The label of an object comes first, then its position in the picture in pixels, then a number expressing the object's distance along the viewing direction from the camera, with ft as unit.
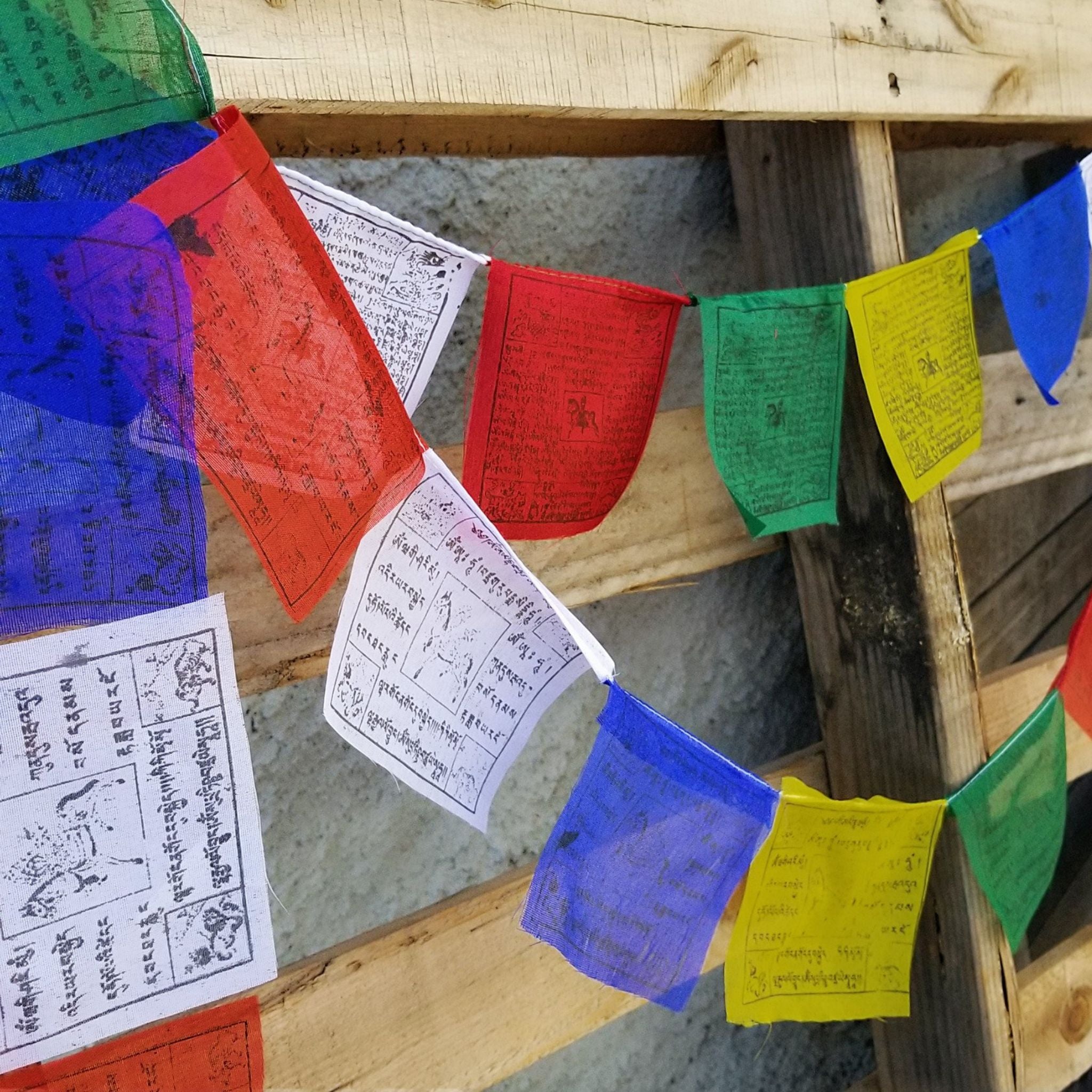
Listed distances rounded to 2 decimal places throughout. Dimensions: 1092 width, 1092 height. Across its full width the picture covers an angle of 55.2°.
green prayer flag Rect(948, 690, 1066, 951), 3.09
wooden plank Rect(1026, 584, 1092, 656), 5.39
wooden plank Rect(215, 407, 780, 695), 2.18
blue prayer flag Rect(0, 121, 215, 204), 1.50
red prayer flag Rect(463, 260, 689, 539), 2.29
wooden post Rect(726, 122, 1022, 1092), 3.13
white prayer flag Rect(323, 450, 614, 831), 1.91
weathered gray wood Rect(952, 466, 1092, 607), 5.01
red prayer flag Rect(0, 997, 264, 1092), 1.74
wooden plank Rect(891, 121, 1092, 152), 3.94
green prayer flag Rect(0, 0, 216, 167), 1.47
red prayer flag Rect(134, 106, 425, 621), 1.66
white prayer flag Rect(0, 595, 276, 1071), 1.60
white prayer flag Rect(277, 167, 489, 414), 2.05
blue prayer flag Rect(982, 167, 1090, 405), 3.19
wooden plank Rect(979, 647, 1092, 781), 3.40
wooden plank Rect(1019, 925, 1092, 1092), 3.46
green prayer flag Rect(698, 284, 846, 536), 2.67
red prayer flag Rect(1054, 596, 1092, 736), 3.35
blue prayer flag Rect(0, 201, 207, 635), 1.49
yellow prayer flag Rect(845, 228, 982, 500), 2.93
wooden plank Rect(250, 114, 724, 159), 2.59
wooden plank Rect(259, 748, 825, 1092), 2.25
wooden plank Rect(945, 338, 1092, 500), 3.58
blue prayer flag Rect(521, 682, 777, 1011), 2.10
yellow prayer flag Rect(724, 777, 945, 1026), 2.71
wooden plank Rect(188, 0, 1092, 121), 1.92
